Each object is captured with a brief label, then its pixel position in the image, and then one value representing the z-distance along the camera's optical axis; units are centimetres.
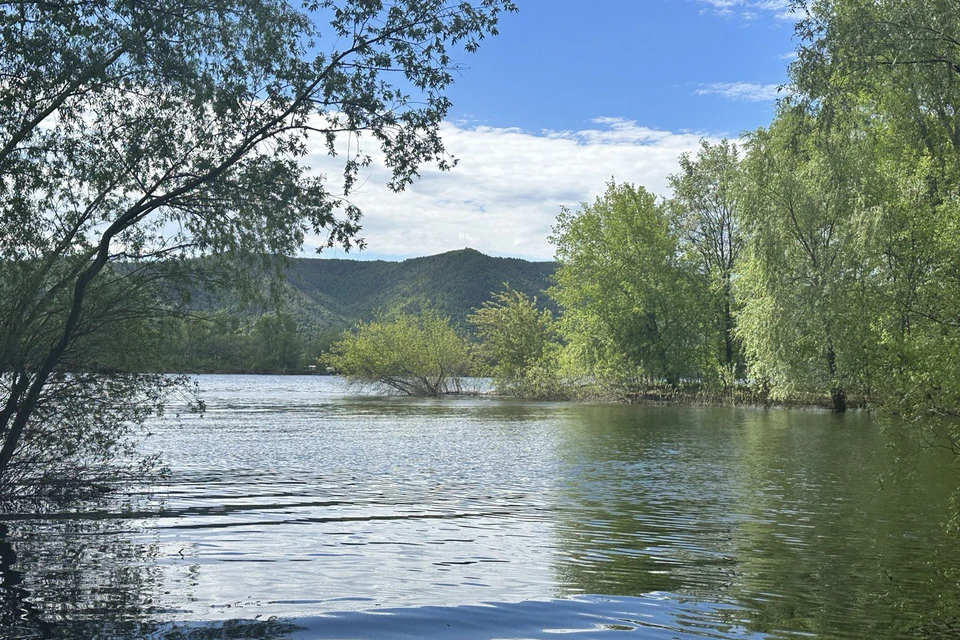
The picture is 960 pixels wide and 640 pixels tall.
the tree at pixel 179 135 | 1007
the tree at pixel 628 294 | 5122
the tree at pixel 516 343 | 5756
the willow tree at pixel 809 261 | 3459
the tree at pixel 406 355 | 5956
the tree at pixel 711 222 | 5353
